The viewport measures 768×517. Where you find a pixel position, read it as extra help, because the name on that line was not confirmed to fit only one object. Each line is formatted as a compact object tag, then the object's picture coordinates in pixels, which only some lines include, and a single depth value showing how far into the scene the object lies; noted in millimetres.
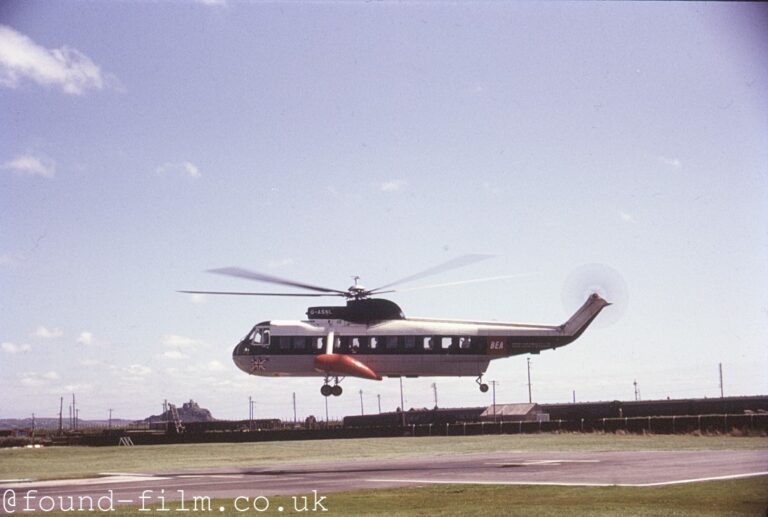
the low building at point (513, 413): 124244
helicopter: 45312
